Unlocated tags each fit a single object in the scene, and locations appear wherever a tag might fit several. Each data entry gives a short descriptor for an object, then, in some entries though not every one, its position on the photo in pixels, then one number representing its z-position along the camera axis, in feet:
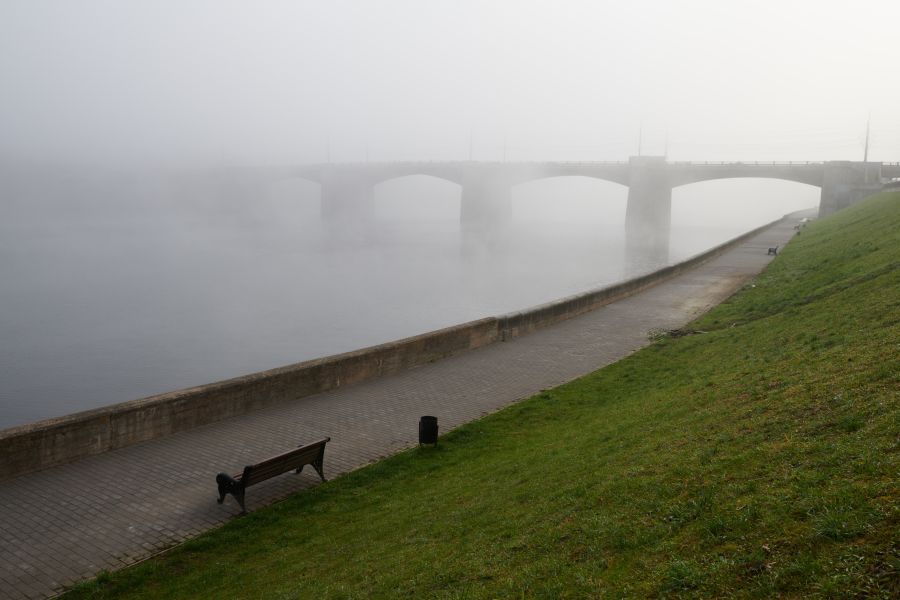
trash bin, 26.89
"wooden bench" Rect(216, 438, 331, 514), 21.71
